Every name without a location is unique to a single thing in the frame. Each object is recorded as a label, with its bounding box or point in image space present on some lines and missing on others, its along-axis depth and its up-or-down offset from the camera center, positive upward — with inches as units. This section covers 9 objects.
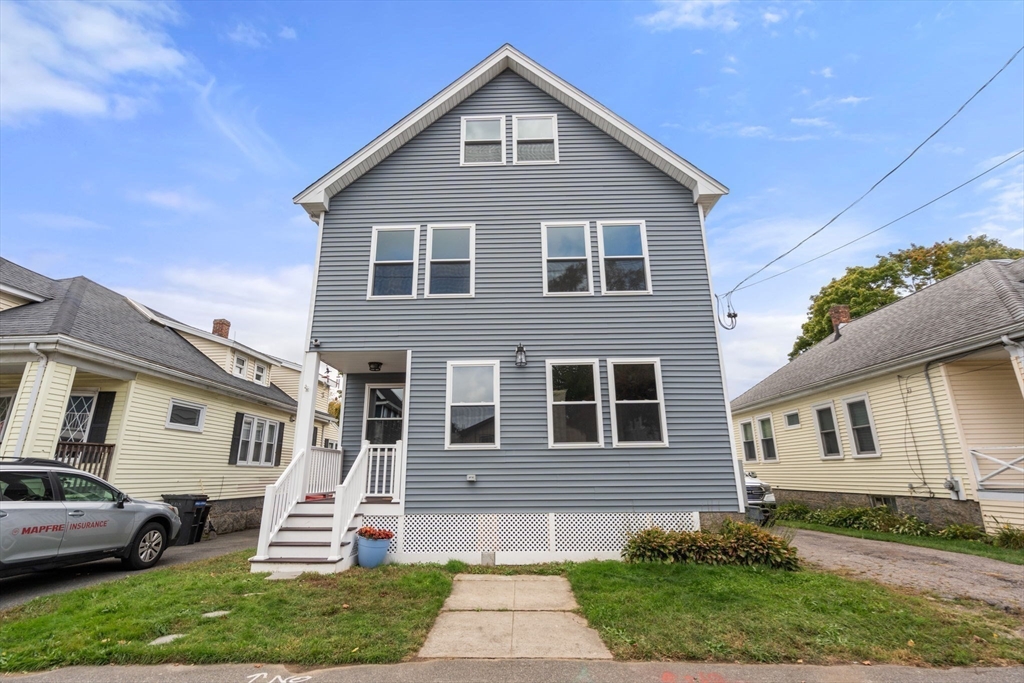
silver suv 238.8 -31.3
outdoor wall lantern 345.1 +78.4
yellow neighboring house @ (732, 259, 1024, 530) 382.0 +50.0
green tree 1038.4 +424.7
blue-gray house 322.7 +94.8
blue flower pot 300.8 -56.2
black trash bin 419.5 -42.5
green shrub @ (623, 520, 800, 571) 282.7 -53.1
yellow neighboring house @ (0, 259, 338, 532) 357.1 +65.4
